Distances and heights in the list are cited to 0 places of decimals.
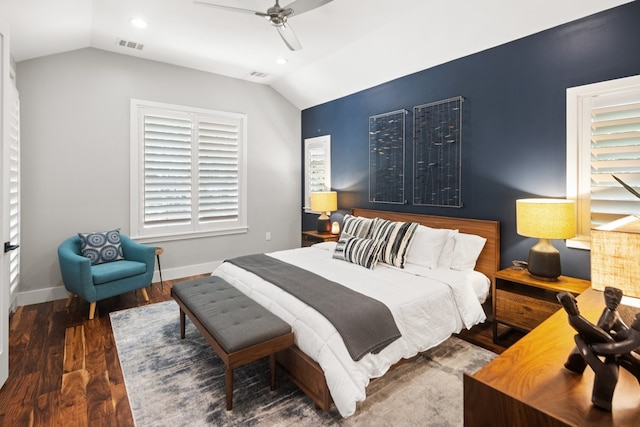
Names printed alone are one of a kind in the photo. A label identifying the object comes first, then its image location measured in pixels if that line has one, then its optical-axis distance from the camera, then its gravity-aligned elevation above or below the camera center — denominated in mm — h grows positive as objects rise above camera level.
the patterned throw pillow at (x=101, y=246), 3949 -386
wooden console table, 921 -539
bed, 2008 -698
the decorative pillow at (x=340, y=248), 3639 -382
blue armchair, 3443 -626
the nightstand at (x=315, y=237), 4945 -355
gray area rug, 2037 -1208
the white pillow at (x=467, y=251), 3250 -368
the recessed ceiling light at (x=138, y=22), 3451 +1989
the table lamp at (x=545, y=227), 2592 -103
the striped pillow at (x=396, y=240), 3352 -266
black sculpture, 939 -386
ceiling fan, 2576 +1605
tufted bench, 2055 -745
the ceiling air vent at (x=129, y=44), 3979 +2043
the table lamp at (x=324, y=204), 5102 +148
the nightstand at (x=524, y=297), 2588 -669
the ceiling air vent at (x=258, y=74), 5036 +2119
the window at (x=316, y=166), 5500 +820
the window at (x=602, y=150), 2525 +500
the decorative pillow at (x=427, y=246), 3307 -322
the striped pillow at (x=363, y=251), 3313 -381
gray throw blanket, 2096 -645
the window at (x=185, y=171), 4547 +617
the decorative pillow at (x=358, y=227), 3850 -156
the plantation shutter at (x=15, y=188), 3301 +268
